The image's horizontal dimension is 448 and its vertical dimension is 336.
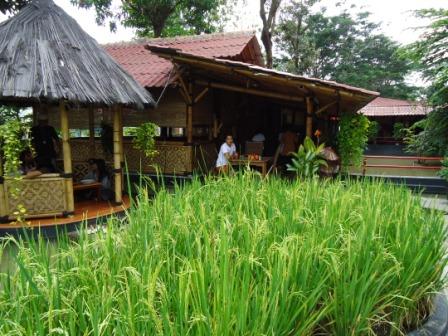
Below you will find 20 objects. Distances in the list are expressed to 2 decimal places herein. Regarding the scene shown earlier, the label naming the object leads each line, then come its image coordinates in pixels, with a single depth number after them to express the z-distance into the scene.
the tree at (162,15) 14.80
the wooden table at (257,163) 7.61
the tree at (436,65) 8.76
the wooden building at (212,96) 7.17
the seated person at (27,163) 6.13
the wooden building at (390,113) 17.59
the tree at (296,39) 21.71
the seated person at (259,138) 10.00
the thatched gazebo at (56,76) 5.35
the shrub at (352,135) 7.77
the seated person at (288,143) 9.09
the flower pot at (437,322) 2.11
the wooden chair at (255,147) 8.55
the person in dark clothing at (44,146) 6.89
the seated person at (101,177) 7.29
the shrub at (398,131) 18.36
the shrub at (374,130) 17.54
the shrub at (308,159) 6.40
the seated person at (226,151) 7.73
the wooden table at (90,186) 6.77
